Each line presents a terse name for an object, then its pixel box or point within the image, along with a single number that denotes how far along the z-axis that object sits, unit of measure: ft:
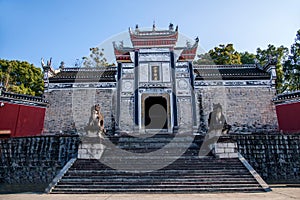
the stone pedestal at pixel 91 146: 25.57
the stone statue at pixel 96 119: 27.31
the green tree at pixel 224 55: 71.98
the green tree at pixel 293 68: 66.33
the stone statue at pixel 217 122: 27.02
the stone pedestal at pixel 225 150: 25.21
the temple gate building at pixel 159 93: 44.34
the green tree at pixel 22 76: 71.62
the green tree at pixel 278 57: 67.29
